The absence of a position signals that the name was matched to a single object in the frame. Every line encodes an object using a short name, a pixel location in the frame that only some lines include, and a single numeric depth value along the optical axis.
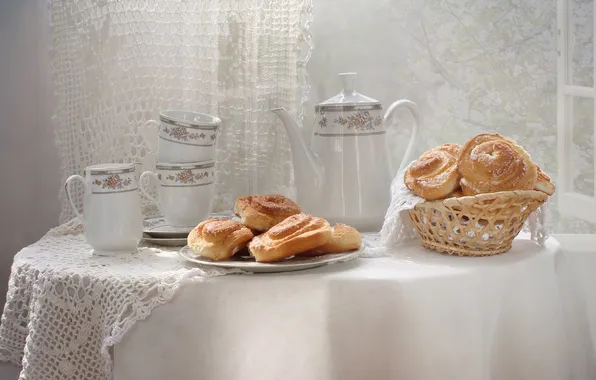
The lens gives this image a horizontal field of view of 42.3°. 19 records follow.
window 1.58
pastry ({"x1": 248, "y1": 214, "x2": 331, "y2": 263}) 1.00
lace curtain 1.42
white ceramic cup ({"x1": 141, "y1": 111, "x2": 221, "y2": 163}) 1.22
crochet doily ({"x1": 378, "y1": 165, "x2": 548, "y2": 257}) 1.14
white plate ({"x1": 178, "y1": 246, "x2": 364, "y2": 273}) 1.00
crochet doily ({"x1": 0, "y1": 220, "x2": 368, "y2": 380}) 0.98
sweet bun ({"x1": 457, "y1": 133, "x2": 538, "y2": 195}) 1.04
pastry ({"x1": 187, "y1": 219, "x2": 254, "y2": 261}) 1.03
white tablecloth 0.96
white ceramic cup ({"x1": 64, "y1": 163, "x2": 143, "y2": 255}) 1.12
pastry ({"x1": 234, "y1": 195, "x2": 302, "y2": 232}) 1.09
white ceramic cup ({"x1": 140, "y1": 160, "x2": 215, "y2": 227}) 1.23
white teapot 1.27
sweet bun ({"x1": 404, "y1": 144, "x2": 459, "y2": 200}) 1.08
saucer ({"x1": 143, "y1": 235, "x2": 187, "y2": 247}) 1.21
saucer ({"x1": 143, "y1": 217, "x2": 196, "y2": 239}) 1.22
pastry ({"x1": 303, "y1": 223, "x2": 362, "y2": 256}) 1.05
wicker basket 1.03
